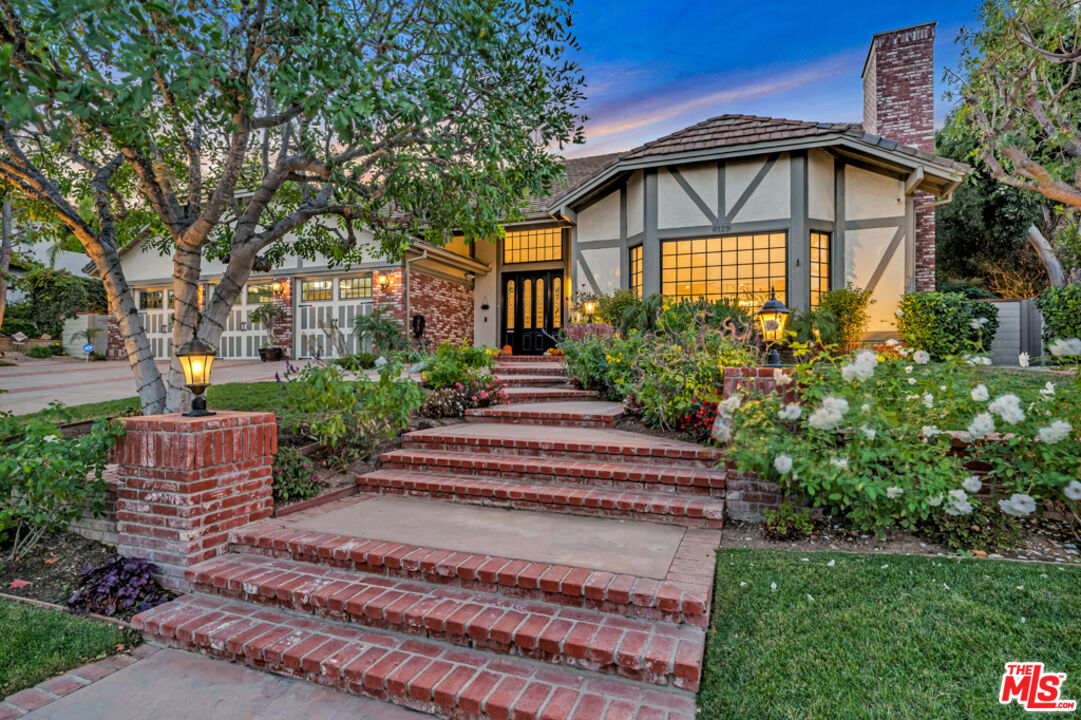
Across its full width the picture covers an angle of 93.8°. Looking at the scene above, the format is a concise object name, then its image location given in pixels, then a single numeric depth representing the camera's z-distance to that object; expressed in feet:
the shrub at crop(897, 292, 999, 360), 27.32
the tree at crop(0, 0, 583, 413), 9.78
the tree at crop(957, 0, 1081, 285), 19.27
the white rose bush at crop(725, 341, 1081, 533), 8.53
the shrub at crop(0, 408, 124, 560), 8.87
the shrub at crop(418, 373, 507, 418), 18.64
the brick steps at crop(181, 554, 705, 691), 6.48
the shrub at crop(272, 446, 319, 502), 11.71
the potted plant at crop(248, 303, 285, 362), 43.06
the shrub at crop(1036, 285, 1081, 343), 25.32
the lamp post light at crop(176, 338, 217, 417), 10.05
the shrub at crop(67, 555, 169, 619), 8.66
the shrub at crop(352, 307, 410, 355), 37.55
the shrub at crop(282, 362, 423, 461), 13.35
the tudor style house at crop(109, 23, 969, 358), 29.66
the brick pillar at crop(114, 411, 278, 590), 9.14
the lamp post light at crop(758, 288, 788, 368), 15.11
